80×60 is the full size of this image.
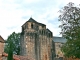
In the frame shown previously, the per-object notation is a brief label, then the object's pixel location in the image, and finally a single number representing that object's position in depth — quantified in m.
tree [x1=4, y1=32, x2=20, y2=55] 48.46
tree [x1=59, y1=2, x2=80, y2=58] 18.09
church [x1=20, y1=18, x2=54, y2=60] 43.01
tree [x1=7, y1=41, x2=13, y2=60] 16.35
